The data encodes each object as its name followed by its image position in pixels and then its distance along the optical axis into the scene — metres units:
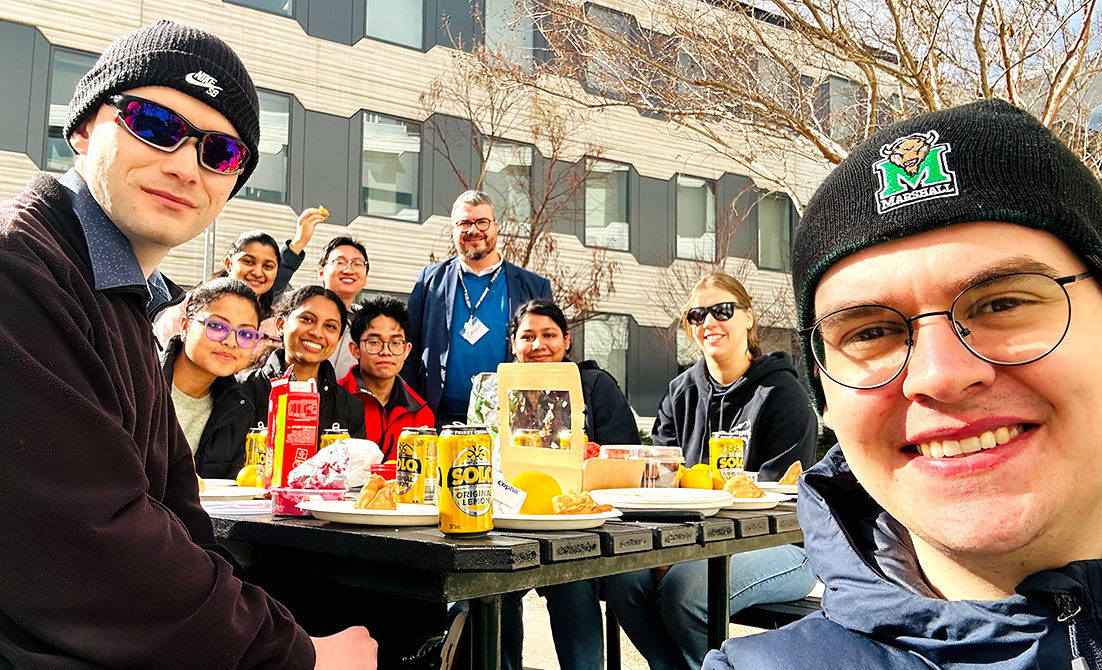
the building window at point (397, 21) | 15.39
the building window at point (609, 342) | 17.34
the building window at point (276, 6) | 14.24
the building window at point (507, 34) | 15.05
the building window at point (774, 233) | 19.78
